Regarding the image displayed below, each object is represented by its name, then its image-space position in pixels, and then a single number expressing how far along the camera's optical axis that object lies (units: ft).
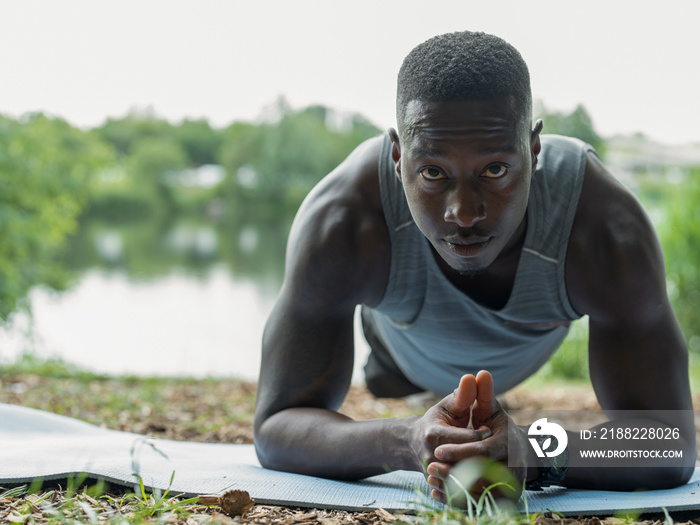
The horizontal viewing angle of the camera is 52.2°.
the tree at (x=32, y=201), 17.69
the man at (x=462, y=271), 4.59
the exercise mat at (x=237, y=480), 4.68
